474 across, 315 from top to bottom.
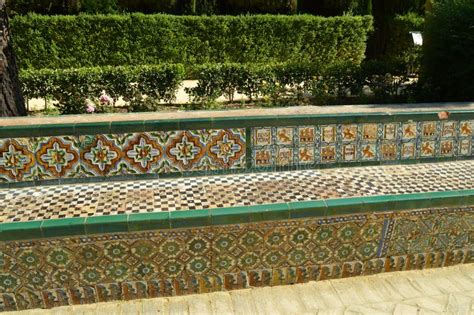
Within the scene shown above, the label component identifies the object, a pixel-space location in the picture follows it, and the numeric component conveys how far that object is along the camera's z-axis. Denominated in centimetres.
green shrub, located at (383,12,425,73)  1606
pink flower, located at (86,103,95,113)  709
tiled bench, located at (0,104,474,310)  306
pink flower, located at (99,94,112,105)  770
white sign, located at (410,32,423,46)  1430
